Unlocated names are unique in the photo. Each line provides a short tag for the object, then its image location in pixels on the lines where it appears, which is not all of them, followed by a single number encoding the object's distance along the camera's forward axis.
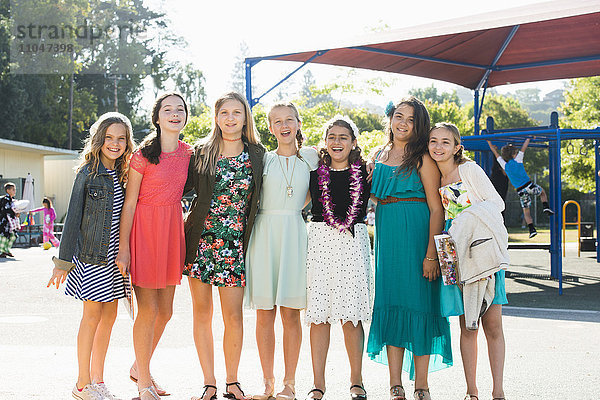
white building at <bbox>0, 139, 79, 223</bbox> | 28.22
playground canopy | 9.44
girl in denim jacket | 4.58
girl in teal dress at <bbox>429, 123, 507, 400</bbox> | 4.48
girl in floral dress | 4.77
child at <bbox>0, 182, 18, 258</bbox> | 17.23
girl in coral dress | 4.67
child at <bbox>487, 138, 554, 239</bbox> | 12.16
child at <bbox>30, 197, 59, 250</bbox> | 20.44
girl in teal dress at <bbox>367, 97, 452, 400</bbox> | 4.59
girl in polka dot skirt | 4.76
